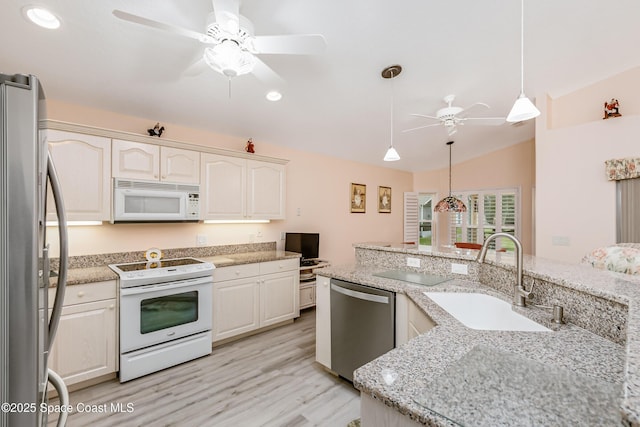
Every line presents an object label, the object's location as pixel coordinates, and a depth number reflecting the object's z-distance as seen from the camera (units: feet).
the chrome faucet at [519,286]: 4.53
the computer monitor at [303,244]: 12.92
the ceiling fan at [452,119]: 9.59
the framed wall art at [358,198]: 16.58
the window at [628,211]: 9.17
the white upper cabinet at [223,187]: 9.93
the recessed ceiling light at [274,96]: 9.17
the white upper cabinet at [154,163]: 8.24
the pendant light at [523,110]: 5.11
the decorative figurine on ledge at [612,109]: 9.60
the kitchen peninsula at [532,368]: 2.05
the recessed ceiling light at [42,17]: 5.38
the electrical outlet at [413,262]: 7.70
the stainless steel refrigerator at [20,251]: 2.40
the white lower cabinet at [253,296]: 9.46
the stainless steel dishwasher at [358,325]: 6.31
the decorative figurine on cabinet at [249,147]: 11.37
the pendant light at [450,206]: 12.73
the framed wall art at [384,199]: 18.45
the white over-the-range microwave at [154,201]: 8.21
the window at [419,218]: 20.29
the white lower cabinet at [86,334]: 6.77
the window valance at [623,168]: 9.09
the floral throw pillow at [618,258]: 5.60
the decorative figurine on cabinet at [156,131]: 9.18
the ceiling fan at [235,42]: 4.61
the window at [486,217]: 16.92
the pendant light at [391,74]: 8.33
